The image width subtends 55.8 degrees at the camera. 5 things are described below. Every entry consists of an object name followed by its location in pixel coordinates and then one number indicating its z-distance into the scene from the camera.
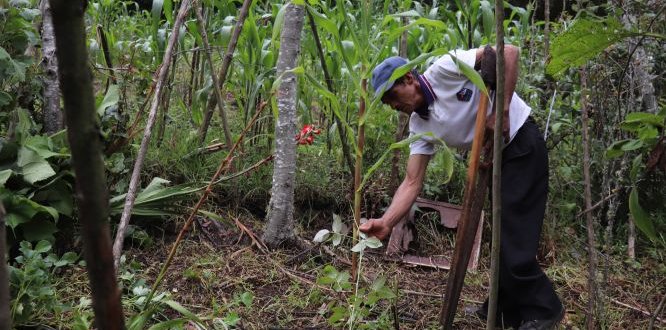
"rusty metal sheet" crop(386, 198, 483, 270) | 3.62
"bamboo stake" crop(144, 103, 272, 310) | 1.85
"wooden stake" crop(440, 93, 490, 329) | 1.87
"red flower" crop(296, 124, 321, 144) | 2.57
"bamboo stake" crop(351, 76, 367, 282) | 2.63
